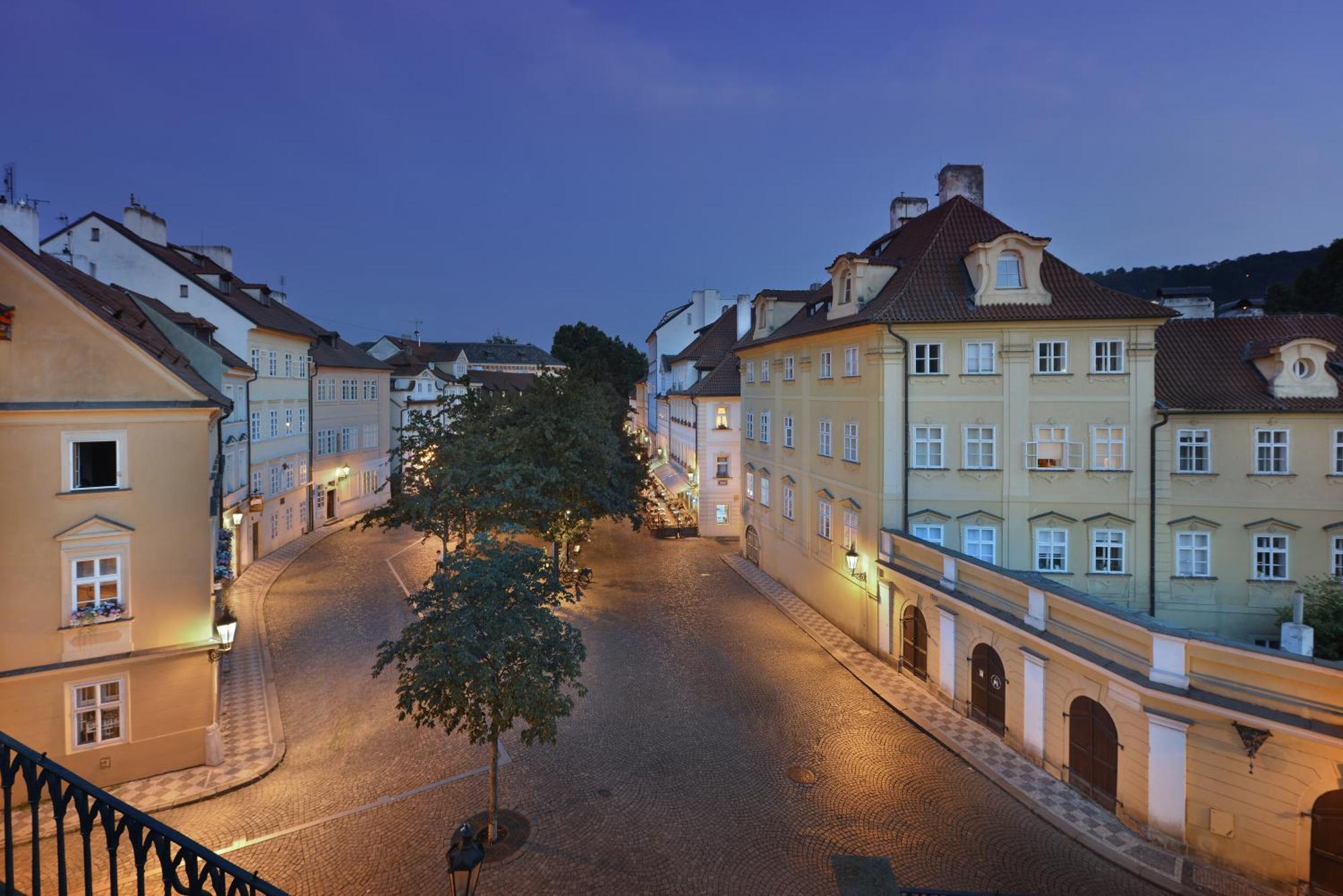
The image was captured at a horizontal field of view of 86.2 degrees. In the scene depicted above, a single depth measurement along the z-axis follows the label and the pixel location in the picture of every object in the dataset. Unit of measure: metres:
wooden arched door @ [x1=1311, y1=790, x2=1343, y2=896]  10.57
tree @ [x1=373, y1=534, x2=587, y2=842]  11.22
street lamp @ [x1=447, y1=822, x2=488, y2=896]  9.18
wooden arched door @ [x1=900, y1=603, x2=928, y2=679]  19.41
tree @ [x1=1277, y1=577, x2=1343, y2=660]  16.91
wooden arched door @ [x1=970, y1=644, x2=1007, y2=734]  16.14
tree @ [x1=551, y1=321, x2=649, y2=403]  84.88
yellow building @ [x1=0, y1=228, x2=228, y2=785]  13.25
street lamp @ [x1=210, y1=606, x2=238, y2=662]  14.99
